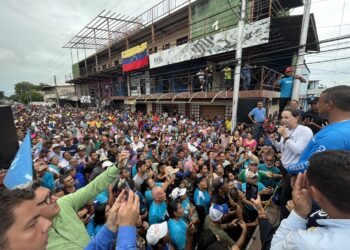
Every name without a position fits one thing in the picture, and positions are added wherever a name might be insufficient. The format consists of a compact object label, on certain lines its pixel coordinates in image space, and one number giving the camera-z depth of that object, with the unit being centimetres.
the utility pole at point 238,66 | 770
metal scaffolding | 1963
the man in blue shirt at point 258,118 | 716
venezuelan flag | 1644
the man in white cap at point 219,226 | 282
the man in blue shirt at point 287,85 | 753
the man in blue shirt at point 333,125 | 158
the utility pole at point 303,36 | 632
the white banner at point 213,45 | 871
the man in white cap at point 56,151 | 575
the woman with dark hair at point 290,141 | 247
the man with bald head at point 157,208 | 302
